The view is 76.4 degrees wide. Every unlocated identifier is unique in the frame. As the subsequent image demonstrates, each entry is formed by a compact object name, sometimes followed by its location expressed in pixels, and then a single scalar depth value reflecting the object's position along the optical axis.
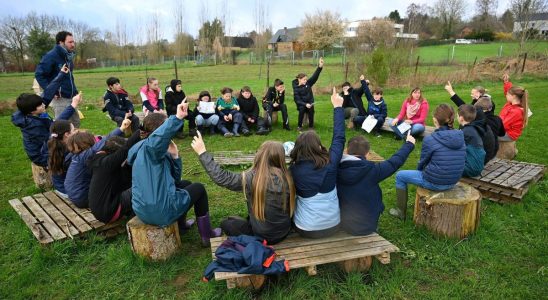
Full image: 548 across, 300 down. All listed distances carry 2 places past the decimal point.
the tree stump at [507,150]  6.37
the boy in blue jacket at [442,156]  3.91
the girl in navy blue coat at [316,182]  3.14
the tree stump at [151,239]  3.47
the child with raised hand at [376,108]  8.59
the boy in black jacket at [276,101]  9.30
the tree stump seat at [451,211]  3.78
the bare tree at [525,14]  21.83
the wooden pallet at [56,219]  3.78
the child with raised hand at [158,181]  3.13
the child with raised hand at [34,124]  4.96
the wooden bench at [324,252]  2.96
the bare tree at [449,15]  52.19
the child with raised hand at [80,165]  3.81
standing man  6.11
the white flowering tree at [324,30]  49.00
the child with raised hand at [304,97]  9.18
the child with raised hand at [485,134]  4.84
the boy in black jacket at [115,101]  7.83
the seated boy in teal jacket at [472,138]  4.63
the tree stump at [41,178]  5.55
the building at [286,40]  61.09
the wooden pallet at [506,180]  4.71
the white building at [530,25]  22.97
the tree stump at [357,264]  3.25
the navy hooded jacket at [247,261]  2.80
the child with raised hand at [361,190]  3.35
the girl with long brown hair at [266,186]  3.02
